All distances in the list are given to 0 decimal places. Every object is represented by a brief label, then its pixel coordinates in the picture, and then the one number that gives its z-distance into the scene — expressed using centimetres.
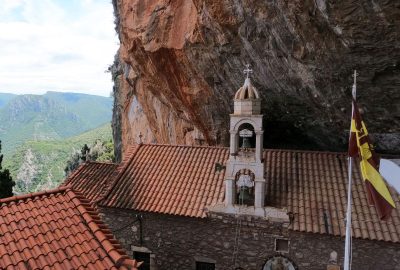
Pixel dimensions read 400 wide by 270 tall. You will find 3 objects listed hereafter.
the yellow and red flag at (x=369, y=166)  628
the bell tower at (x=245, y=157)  1021
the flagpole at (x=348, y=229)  661
